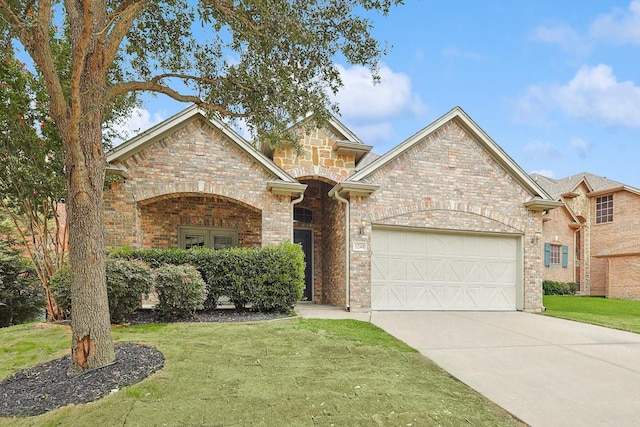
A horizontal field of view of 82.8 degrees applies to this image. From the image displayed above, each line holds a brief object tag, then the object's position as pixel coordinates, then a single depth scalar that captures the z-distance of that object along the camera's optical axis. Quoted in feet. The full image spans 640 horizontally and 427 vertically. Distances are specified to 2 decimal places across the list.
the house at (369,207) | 32.01
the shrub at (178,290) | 24.54
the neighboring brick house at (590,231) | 66.18
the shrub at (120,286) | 22.85
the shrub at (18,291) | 31.50
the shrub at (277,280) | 28.17
